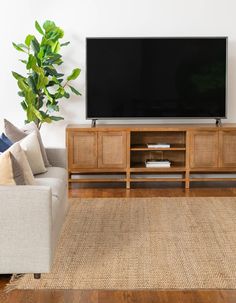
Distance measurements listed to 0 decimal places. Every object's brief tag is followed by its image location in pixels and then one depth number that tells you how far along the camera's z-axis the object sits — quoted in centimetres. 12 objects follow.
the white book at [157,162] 660
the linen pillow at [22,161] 408
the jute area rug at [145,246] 379
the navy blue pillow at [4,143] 453
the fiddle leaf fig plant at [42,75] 643
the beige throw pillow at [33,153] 495
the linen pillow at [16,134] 516
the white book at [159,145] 660
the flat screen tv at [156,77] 659
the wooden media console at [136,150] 650
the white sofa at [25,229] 366
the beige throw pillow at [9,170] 377
